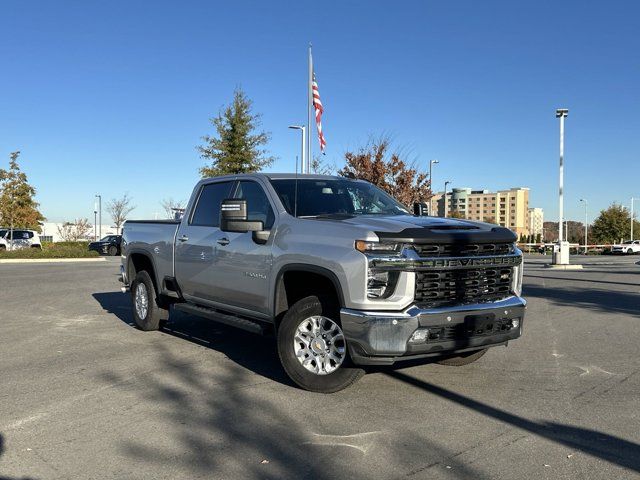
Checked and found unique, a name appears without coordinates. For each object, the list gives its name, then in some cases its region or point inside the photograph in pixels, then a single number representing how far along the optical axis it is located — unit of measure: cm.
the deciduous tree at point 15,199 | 3681
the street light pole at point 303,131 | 2216
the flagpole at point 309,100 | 1424
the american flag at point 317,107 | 1833
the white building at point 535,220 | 17342
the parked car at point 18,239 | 3333
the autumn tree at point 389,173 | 2308
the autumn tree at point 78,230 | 6091
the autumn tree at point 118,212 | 6348
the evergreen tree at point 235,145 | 2561
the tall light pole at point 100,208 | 6420
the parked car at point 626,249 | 5269
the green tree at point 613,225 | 7212
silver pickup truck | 475
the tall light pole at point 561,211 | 2565
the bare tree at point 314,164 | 2725
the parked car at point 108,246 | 3822
